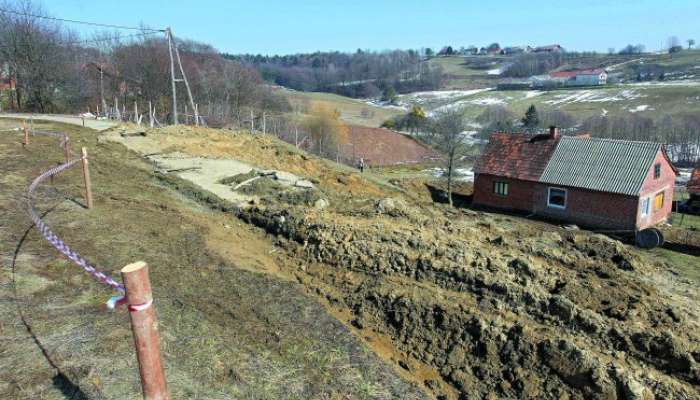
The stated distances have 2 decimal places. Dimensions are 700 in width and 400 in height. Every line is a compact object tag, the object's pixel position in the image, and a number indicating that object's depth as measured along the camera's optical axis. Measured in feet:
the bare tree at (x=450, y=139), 103.96
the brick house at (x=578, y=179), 76.59
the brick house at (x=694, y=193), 90.63
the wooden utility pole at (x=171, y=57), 83.60
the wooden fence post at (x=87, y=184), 30.91
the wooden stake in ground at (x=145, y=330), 9.37
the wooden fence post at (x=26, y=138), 51.60
